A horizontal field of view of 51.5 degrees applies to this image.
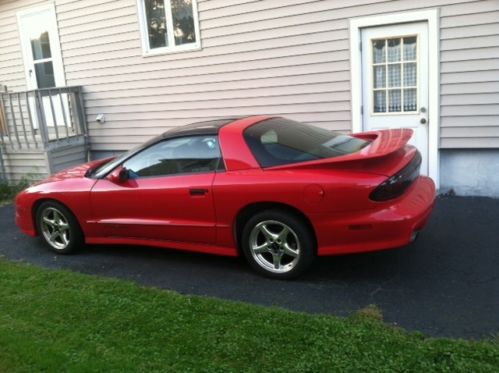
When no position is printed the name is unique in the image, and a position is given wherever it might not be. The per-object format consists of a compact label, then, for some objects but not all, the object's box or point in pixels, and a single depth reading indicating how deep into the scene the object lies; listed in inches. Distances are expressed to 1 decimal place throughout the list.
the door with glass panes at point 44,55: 379.2
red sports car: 158.2
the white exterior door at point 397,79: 259.9
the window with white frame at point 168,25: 329.3
